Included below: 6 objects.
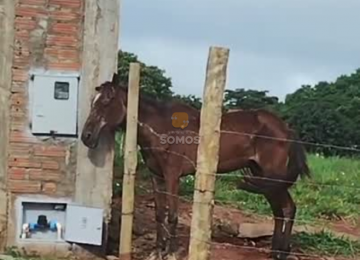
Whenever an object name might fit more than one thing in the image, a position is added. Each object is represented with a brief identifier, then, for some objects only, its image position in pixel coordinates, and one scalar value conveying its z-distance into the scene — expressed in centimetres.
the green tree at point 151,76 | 2356
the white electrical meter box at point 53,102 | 875
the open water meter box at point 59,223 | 876
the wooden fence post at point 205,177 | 559
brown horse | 877
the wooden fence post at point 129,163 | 751
